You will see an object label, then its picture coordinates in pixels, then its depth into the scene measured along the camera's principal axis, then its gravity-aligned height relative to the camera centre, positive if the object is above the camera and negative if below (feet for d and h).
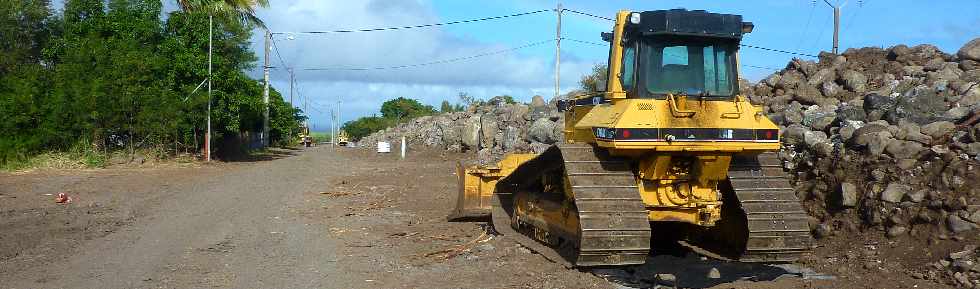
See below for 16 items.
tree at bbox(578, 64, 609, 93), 123.36 +9.74
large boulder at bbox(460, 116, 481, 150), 122.01 +1.12
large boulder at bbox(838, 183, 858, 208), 33.35 -2.05
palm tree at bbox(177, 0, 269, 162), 100.53 +16.63
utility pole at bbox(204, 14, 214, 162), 95.12 +0.29
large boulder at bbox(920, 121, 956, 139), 35.17 +0.67
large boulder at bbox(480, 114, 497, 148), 118.43 +1.54
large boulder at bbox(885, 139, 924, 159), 34.01 -0.19
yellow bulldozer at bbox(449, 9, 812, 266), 24.88 -0.46
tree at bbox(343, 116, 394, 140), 324.39 +6.26
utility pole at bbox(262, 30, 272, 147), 151.23 +3.67
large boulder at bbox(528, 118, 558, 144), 90.41 +1.22
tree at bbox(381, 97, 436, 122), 339.12 +13.86
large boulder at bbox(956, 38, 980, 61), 48.44 +5.55
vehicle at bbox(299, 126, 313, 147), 271.90 +0.89
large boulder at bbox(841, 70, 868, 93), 49.73 +3.84
